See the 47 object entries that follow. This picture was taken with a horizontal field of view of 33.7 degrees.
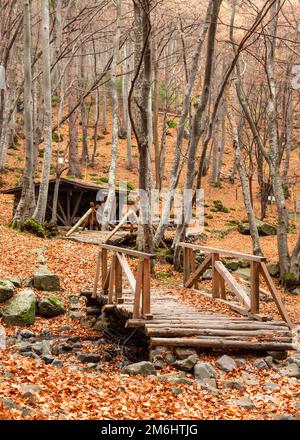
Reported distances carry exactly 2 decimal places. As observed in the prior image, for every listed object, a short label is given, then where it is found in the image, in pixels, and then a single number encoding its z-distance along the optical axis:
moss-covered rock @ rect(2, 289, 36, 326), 9.42
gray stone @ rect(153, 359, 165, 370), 6.89
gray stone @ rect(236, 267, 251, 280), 16.86
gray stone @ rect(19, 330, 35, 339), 8.89
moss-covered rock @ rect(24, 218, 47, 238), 16.77
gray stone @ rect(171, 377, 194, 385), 6.31
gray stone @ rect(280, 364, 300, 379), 6.93
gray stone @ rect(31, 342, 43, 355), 8.02
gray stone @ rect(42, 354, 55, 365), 7.55
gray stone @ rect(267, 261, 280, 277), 16.66
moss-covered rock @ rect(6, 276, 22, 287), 10.82
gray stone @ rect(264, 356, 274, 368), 7.25
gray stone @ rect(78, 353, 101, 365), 7.86
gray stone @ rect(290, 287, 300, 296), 15.26
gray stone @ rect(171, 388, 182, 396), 5.94
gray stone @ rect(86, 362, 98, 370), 7.47
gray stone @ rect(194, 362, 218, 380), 6.59
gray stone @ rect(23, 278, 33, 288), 11.09
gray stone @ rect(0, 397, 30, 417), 4.43
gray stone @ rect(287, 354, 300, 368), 7.40
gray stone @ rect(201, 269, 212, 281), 15.97
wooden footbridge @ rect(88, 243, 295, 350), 7.36
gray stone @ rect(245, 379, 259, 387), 6.42
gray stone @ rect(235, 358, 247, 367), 7.11
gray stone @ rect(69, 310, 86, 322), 10.41
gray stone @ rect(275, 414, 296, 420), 5.19
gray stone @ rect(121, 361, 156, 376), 6.70
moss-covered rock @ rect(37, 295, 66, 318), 10.18
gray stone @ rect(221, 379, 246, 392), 6.29
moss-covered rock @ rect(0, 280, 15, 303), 9.96
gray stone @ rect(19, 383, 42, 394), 5.07
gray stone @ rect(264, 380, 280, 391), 6.36
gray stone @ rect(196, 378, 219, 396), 6.13
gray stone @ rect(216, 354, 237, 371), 6.93
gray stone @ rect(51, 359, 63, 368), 7.31
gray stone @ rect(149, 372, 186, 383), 6.40
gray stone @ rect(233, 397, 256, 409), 5.62
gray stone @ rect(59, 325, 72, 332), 9.66
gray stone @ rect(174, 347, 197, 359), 7.11
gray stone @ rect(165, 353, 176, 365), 7.03
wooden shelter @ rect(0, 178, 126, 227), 22.83
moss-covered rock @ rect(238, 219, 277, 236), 25.59
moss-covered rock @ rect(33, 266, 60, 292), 11.16
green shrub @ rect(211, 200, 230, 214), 30.25
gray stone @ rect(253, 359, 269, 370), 7.11
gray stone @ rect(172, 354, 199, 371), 6.83
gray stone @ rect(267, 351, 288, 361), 7.50
